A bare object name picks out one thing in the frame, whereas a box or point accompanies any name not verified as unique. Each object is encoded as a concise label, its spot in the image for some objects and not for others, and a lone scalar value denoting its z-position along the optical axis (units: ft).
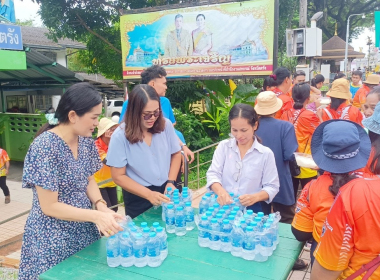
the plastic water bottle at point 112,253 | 6.20
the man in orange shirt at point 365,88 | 22.13
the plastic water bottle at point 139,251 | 6.14
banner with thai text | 22.44
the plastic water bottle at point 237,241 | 6.38
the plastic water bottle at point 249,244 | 6.20
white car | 63.36
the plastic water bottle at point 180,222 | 7.34
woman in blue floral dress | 6.11
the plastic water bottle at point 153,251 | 6.13
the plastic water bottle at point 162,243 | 6.34
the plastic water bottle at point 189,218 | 7.68
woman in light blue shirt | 8.32
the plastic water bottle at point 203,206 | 8.18
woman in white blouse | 8.41
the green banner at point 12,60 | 18.99
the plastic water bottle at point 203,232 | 6.69
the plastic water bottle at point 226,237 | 6.54
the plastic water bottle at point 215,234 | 6.62
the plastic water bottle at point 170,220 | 7.49
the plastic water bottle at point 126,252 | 6.18
